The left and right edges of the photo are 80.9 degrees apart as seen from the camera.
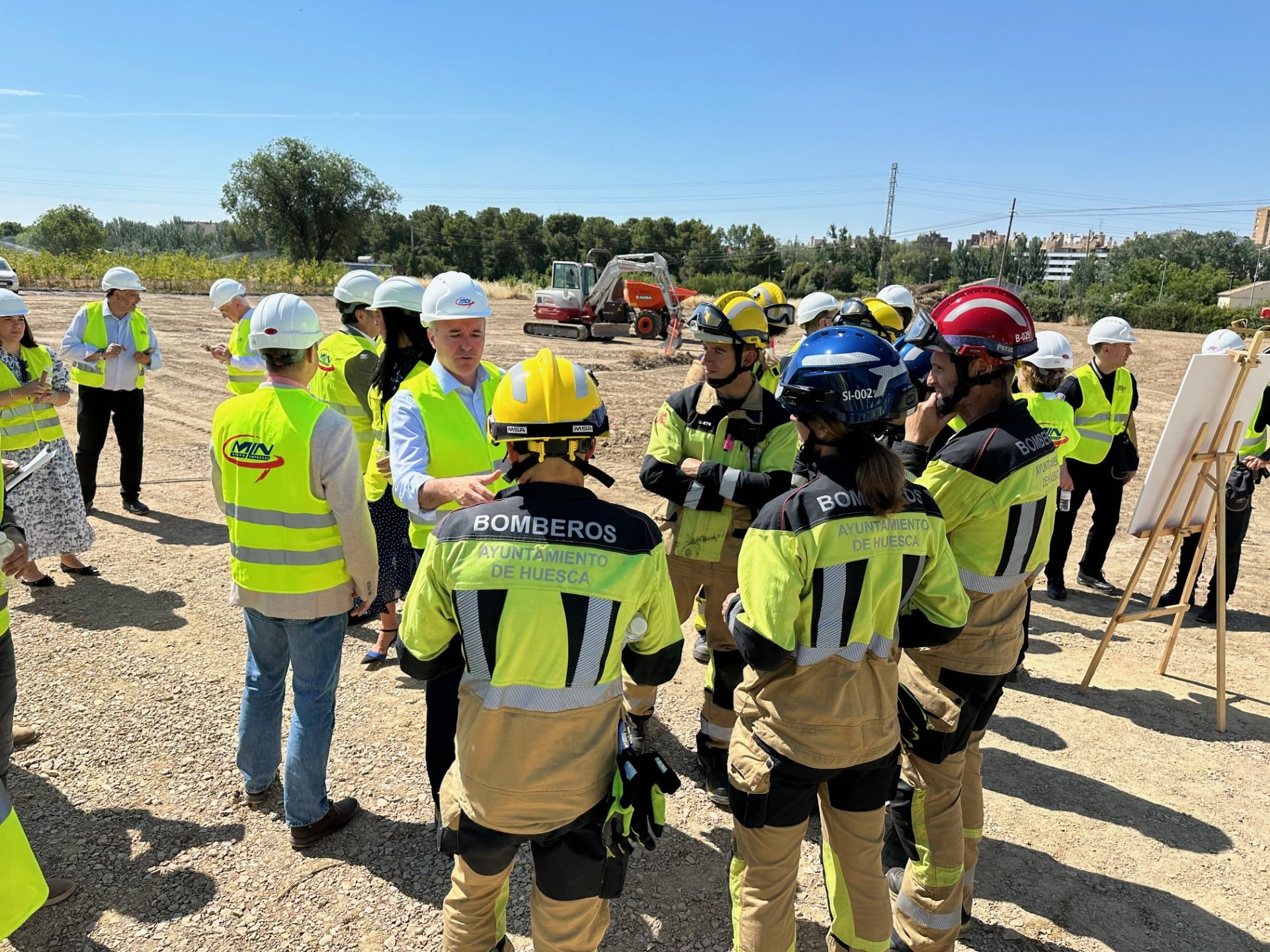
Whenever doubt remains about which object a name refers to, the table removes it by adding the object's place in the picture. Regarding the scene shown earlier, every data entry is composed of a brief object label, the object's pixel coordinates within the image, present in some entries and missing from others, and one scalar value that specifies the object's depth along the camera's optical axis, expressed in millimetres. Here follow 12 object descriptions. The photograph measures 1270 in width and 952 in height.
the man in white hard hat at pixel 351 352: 4898
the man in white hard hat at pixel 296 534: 3055
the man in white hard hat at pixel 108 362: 7312
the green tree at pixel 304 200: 52438
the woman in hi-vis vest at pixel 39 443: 5555
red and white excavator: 25109
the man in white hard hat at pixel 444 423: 3180
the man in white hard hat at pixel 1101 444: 6348
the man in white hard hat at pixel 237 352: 7172
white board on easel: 4637
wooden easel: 4730
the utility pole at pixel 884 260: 44869
